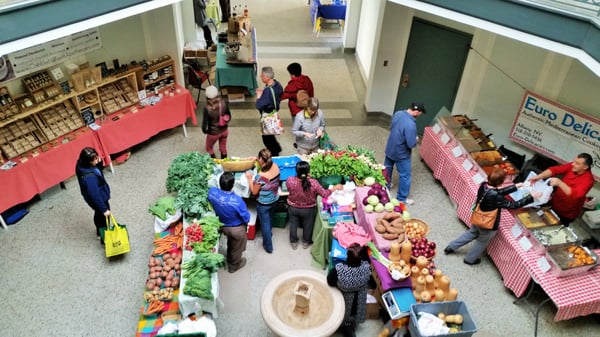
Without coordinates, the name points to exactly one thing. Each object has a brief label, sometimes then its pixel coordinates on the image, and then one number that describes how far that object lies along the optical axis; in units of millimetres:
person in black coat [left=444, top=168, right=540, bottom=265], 6297
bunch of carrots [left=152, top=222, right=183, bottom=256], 6447
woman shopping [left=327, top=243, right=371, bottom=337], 5168
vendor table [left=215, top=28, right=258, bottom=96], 10719
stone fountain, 4957
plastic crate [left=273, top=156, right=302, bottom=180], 7572
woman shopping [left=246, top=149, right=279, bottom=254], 6586
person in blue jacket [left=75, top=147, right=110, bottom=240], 6242
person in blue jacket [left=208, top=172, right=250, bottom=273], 6094
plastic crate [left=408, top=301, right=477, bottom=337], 5227
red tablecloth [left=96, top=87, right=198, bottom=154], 8555
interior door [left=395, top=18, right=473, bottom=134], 8961
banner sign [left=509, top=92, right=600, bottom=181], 7160
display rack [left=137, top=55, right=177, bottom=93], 9117
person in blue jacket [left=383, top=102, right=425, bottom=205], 7449
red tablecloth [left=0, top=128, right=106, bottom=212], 7262
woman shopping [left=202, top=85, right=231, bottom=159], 7965
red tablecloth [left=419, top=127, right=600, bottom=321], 5987
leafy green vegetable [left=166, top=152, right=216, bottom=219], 6621
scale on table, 5469
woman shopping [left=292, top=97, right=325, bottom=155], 7867
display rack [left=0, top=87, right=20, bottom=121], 7289
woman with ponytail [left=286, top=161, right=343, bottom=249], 6617
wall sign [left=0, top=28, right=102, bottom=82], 7352
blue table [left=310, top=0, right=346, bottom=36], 14977
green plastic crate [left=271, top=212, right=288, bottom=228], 7574
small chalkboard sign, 8320
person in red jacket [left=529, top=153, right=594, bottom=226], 6438
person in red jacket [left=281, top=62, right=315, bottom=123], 8586
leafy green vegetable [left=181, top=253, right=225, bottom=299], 5363
